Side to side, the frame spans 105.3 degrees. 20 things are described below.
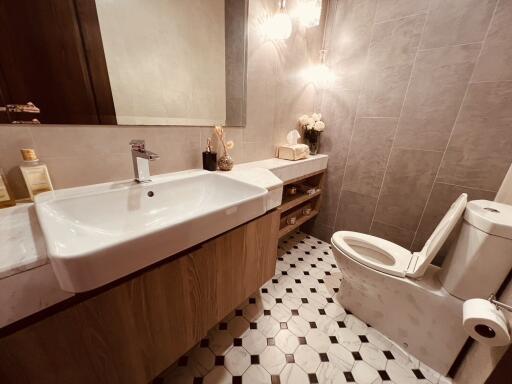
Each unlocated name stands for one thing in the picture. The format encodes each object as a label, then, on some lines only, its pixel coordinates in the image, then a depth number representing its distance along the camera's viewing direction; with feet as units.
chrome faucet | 2.51
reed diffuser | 3.59
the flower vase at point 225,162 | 3.61
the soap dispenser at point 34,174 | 2.04
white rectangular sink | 1.31
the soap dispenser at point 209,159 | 3.49
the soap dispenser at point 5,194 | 1.94
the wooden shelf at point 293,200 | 4.82
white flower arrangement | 5.42
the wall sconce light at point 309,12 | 4.29
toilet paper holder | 1.68
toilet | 2.54
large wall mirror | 2.06
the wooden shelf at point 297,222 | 5.01
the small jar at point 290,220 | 5.48
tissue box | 4.84
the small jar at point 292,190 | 5.47
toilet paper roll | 1.80
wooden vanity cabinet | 1.42
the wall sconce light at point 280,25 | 3.95
